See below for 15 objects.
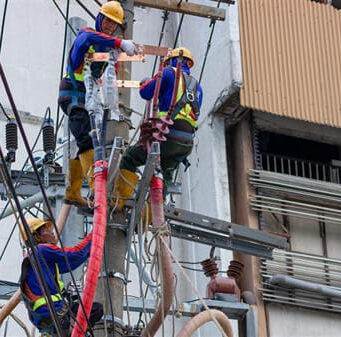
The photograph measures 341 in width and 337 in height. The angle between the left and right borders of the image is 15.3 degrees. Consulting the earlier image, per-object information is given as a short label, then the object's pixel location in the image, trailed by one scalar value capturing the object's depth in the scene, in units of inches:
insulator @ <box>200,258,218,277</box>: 674.8
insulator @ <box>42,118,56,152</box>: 615.5
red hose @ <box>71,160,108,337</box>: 429.7
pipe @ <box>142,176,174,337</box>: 460.1
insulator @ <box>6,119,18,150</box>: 623.7
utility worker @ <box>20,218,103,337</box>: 476.1
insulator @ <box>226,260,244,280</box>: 689.0
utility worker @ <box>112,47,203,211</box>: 493.0
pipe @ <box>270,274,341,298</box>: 772.0
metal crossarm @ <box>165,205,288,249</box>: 541.3
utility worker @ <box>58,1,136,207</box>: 496.1
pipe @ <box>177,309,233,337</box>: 482.3
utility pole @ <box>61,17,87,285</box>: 553.9
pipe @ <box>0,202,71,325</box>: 526.0
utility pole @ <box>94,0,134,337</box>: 448.1
